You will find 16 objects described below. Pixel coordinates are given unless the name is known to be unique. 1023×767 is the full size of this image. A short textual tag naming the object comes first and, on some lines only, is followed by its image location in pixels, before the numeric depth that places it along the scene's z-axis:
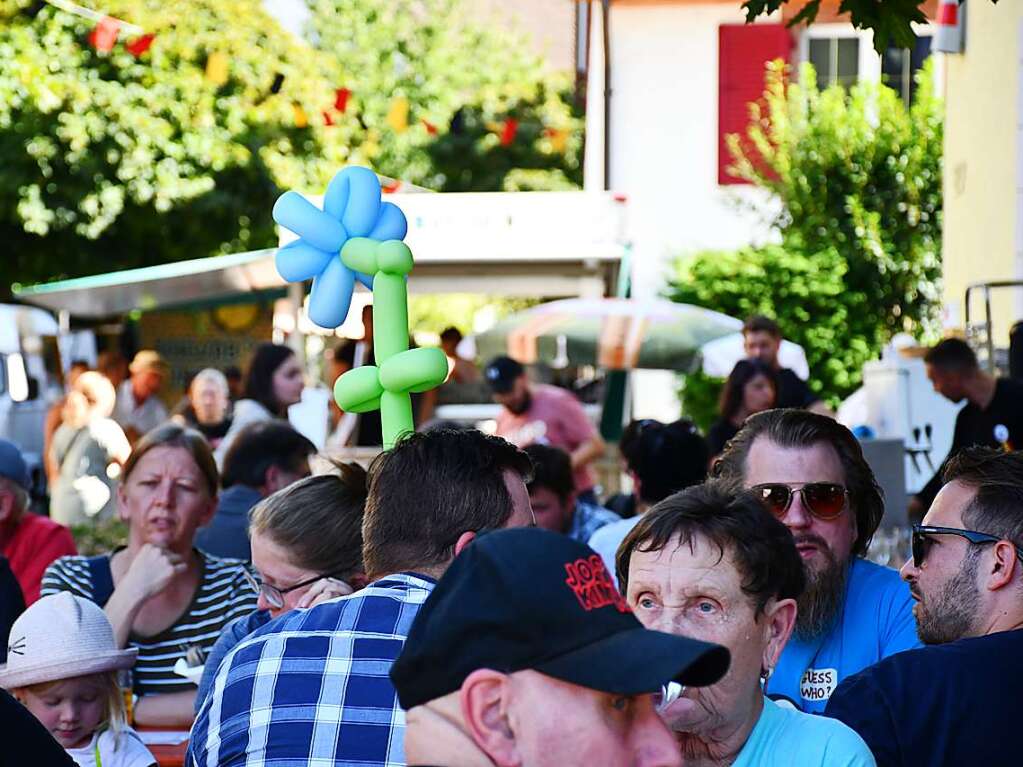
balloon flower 6.35
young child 6.74
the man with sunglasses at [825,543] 5.64
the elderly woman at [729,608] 4.37
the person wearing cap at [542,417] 15.83
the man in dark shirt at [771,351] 15.34
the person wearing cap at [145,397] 22.33
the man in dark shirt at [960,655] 4.57
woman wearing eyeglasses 6.52
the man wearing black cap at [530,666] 2.83
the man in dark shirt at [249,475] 10.28
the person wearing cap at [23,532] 9.83
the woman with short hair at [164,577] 8.07
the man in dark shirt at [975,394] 13.20
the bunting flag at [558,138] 35.29
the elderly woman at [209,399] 17.27
